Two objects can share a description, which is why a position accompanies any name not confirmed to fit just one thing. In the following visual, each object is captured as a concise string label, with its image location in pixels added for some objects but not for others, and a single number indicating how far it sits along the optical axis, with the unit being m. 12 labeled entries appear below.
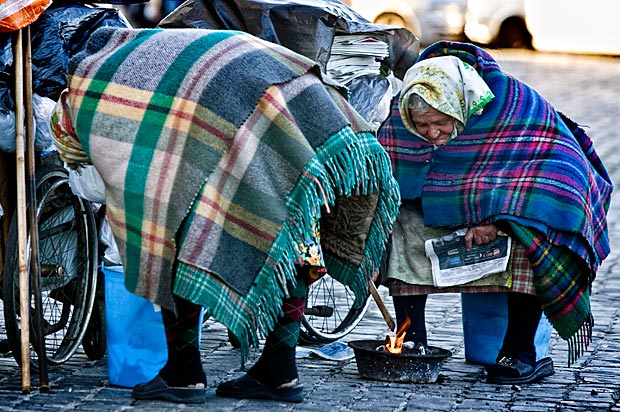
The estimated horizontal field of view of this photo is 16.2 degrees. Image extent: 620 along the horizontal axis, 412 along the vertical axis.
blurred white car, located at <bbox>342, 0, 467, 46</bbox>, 38.85
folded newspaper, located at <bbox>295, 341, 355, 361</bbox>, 10.79
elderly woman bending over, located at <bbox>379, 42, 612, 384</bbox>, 9.75
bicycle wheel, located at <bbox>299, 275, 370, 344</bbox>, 11.34
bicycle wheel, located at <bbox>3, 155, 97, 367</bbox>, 9.99
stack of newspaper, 10.94
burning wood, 9.89
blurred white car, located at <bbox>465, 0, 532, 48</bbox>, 40.61
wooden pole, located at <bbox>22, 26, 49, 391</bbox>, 9.14
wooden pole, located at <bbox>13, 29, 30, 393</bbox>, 8.99
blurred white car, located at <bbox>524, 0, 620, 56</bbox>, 41.41
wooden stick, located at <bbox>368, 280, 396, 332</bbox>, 10.33
